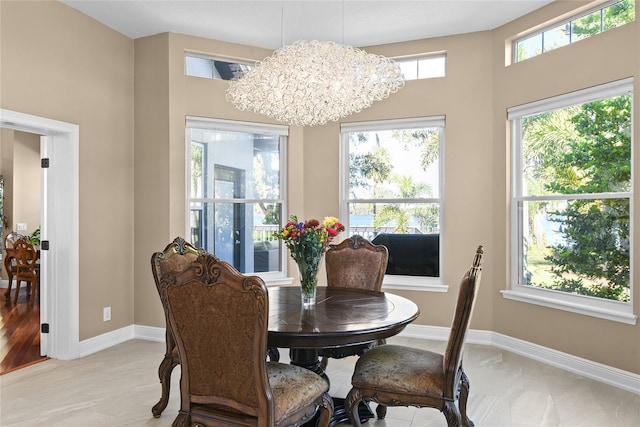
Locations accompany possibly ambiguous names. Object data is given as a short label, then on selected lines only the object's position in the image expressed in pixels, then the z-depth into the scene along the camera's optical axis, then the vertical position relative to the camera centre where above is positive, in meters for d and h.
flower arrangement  2.56 -0.18
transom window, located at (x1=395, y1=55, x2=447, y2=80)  4.70 +1.56
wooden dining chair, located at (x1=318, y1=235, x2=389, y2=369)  3.56 -0.45
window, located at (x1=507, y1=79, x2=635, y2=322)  3.45 +0.08
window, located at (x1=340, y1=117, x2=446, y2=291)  4.74 +0.21
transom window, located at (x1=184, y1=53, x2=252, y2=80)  4.69 +1.57
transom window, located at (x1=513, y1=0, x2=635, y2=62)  3.45 +1.56
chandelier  2.85 +0.87
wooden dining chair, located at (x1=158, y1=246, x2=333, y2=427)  1.77 -0.58
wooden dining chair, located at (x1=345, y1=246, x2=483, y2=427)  2.12 -0.86
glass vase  2.63 -0.42
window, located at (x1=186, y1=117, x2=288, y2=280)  4.74 +0.23
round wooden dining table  2.13 -0.59
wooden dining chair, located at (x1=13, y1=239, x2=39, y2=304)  6.10 -0.71
